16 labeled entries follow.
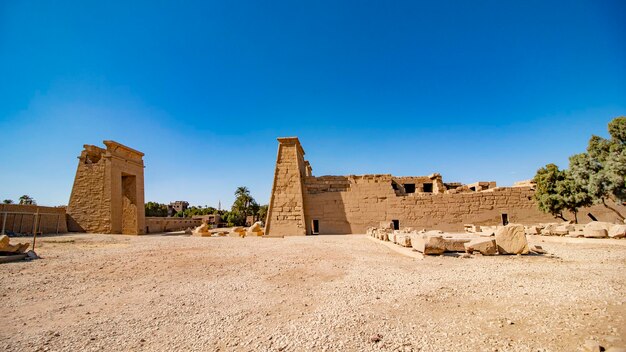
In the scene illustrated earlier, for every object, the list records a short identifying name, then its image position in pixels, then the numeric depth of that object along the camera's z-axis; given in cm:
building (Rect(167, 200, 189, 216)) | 7099
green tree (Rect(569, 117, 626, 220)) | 1305
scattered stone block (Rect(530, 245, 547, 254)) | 812
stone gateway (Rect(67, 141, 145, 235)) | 1877
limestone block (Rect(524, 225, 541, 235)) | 1361
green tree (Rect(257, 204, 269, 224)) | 4712
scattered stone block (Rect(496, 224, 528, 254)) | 781
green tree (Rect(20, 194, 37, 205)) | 4440
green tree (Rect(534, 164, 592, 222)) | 1545
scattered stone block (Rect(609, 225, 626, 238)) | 972
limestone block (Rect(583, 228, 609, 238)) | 1010
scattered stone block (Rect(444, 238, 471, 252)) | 816
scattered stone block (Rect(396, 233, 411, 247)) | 939
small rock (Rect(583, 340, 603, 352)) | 246
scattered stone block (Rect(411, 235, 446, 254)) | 779
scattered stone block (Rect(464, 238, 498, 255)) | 786
